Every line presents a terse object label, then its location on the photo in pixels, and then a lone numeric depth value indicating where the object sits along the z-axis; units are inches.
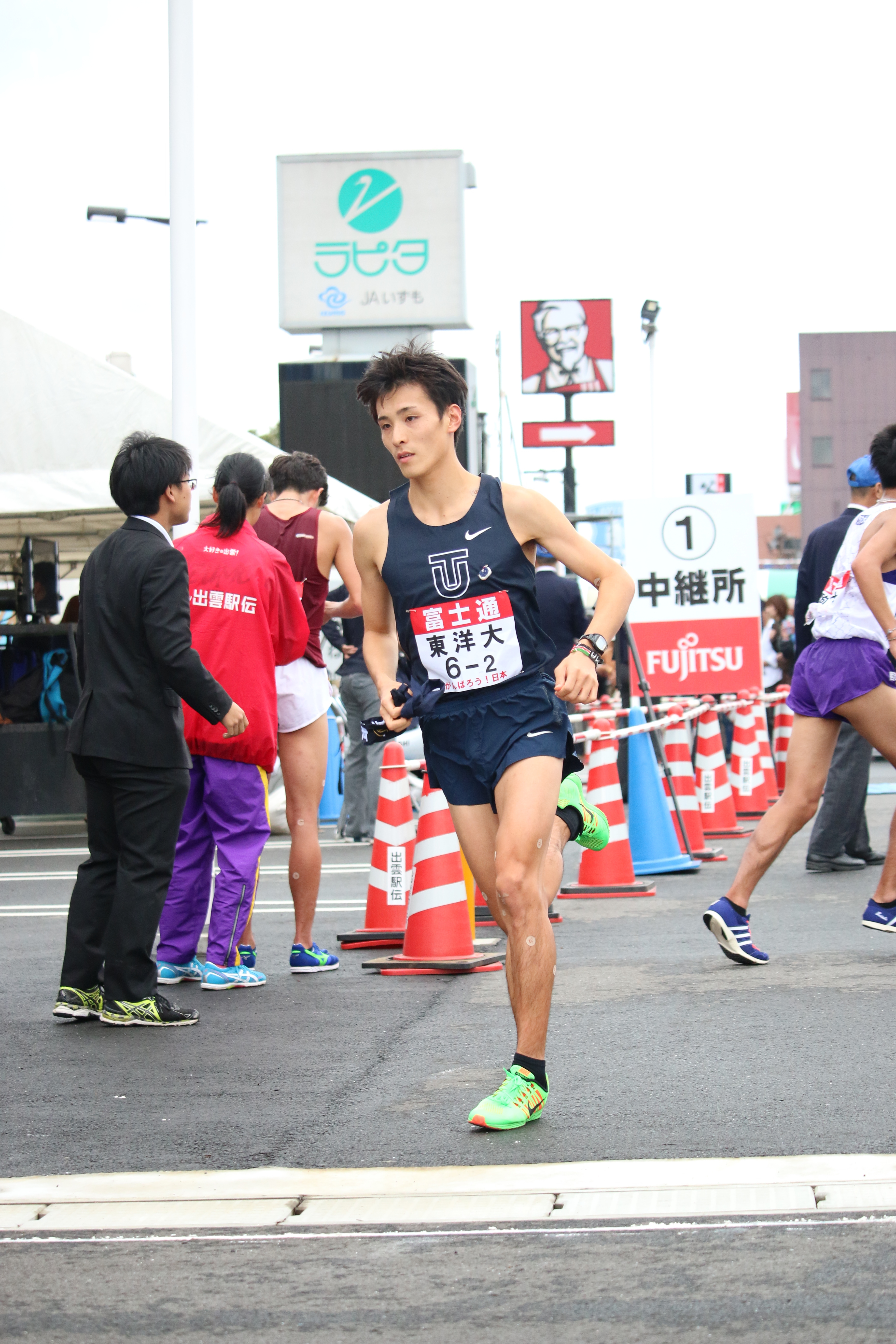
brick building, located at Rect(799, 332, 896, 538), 3585.1
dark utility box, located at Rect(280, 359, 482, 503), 1269.7
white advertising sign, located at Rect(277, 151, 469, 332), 1499.8
